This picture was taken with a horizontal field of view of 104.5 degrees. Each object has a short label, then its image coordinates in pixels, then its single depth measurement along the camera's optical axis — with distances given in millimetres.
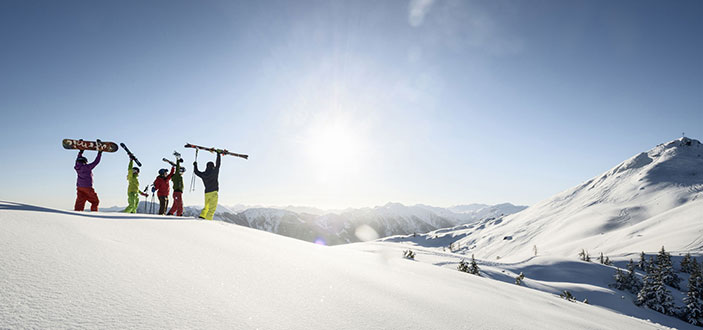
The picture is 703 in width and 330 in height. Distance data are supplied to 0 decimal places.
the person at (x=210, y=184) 8703
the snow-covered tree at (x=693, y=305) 19203
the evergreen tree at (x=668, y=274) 24703
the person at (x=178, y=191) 10211
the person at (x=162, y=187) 10523
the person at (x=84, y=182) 8102
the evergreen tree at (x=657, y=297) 19594
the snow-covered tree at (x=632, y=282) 23797
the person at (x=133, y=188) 11434
